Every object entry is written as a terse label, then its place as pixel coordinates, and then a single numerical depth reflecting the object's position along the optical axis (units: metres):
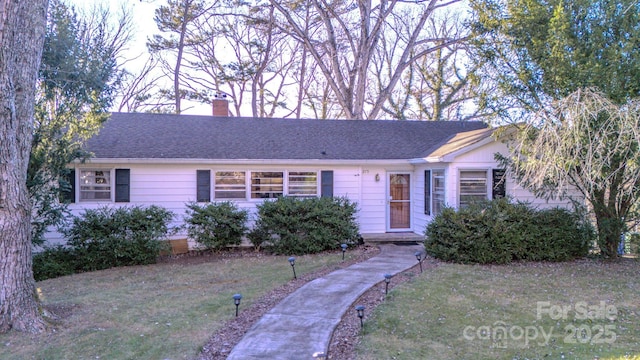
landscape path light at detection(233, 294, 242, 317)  5.18
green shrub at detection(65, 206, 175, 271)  8.98
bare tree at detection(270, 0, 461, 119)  18.25
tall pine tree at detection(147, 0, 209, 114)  19.05
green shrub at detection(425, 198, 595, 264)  8.50
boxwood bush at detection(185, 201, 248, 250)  9.80
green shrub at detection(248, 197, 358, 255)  9.73
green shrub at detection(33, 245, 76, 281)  8.59
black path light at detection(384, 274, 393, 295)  5.98
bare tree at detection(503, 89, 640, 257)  6.64
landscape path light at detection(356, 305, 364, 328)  4.74
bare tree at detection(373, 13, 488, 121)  22.42
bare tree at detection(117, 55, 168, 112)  21.55
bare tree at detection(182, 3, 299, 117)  20.36
